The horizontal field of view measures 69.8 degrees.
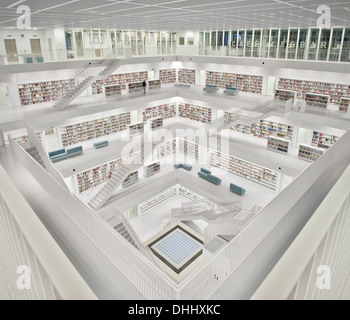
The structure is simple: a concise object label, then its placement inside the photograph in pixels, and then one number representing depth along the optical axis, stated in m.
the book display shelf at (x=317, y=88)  10.55
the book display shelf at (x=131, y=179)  12.28
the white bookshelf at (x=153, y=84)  14.12
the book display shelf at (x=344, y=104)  9.87
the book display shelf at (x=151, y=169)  12.86
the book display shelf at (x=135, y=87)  13.36
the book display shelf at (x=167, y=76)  16.44
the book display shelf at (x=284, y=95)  10.99
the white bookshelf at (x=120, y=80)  13.66
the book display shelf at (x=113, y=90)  12.86
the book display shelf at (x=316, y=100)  10.49
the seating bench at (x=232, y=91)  12.97
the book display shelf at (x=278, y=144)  10.98
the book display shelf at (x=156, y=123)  13.30
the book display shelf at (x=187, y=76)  16.27
